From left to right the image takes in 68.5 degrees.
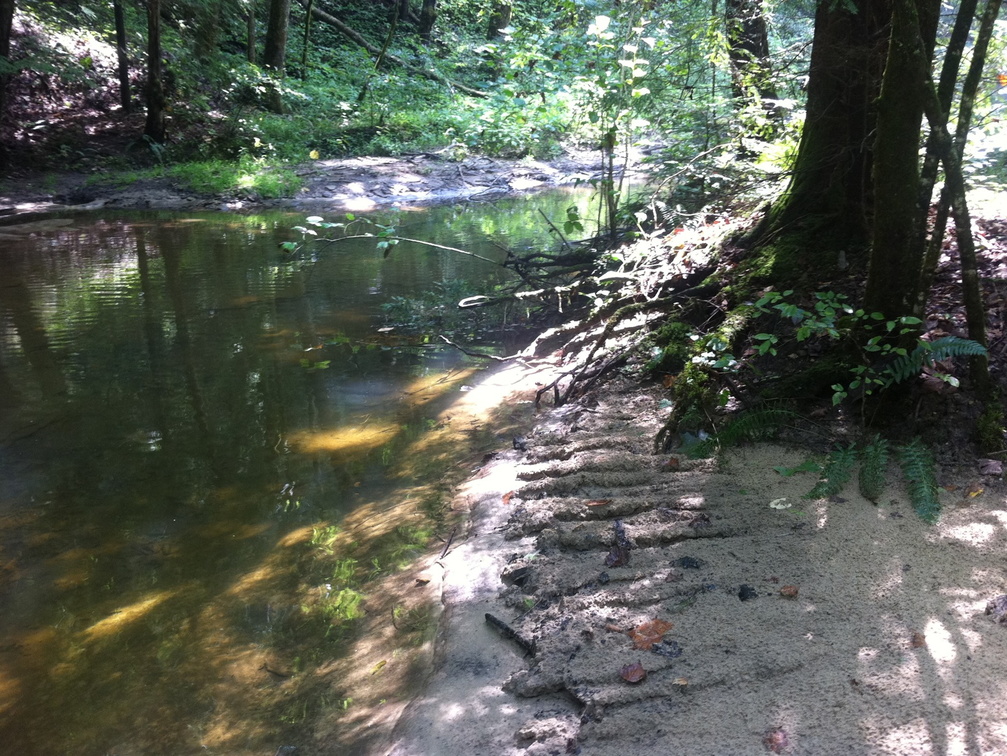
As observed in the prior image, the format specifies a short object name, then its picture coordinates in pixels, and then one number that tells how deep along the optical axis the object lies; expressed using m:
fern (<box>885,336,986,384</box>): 3.33
